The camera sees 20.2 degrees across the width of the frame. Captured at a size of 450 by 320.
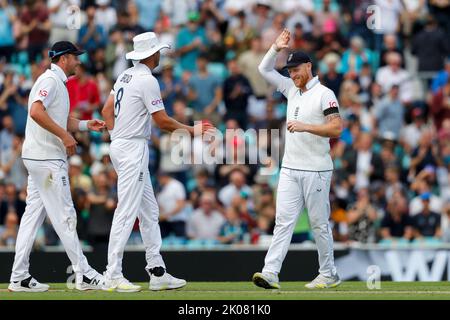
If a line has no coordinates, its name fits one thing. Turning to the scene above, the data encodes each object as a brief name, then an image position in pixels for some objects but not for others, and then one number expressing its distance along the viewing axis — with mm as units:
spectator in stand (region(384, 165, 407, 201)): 19422
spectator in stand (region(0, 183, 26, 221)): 19594
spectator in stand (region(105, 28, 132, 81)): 22203
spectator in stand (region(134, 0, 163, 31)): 23188
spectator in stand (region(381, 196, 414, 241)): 18891
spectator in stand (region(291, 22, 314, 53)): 22150
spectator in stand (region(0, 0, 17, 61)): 23344
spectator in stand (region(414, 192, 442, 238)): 18812
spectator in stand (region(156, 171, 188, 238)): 19078
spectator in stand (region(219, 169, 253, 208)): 19625
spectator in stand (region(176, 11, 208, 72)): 22609
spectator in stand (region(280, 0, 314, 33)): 22688
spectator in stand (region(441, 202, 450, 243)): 18328
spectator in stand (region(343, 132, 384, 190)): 20109
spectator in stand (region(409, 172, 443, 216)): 19234
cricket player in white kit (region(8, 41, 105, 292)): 12492
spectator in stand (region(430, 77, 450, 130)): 21703
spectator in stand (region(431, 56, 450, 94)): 21938
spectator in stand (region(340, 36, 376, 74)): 22109
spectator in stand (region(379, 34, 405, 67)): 22547
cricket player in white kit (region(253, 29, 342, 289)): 12703
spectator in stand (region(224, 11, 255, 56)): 22656
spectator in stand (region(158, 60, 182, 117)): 21297
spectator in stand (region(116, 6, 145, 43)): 22484
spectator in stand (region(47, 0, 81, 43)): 22609
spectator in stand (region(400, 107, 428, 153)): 21141
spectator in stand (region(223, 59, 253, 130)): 21156
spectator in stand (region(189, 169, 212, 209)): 19500
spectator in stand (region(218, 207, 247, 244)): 18475
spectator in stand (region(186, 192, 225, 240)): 18766
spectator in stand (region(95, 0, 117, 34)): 22844
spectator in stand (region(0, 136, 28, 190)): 20516
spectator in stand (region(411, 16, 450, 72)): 22531
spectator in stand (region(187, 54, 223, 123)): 21531
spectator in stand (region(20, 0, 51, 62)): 22953
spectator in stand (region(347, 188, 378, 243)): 17984
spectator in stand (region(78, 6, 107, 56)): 22641
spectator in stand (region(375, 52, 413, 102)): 21953
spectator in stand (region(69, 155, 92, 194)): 19303
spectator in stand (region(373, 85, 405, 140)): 21422
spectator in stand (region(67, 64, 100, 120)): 21031
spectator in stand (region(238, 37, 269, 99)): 21828
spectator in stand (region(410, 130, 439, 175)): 20562
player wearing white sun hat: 12461
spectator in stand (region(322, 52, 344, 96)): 21391
